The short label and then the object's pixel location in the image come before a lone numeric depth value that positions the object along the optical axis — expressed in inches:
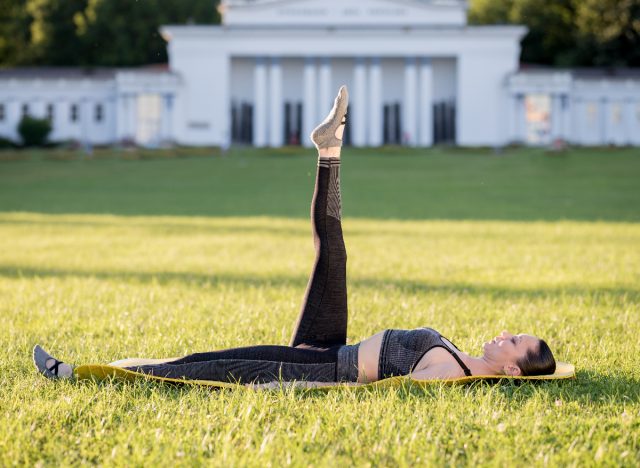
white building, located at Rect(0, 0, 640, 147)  2477.9
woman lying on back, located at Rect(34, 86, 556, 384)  194.4
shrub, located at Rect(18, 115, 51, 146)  2306.8
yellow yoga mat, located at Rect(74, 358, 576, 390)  190.2
